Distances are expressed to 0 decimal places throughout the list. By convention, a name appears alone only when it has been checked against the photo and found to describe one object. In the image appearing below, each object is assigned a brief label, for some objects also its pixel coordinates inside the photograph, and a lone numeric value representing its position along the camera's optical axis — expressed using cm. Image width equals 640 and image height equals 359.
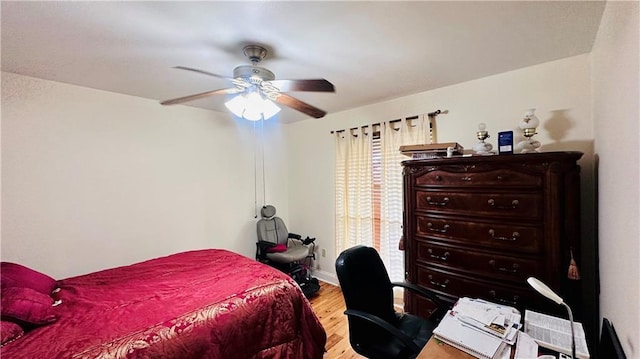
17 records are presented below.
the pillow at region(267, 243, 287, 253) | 347
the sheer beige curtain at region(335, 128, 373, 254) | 331
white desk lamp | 96
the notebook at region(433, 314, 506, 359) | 111
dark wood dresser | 170
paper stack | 113
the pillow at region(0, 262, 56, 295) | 159
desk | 111
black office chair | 150
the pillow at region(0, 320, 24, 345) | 131
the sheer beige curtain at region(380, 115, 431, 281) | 300
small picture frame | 194
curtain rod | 271
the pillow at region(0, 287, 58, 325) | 142
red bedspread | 133
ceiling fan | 176
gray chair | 337
